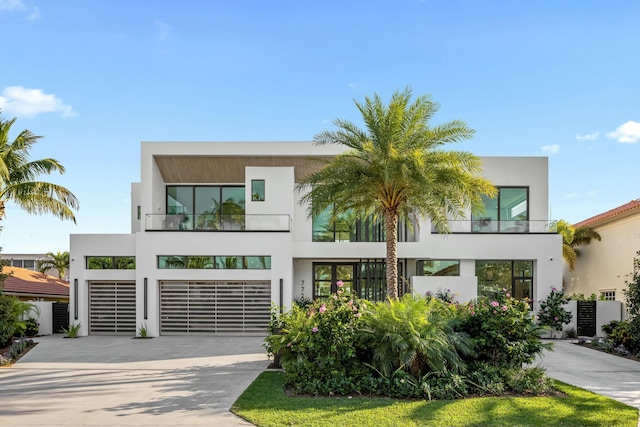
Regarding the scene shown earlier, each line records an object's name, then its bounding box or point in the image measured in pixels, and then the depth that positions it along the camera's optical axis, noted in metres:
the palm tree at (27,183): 19.19
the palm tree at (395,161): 15.50
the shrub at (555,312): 20.28
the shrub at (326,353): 10.30
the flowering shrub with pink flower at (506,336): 10.79
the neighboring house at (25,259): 50.91
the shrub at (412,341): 10.27
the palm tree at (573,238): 29.11
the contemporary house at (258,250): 21.03
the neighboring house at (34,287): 27.22
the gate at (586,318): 21.12
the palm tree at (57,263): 45.27
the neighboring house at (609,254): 25.20
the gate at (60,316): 22.25
